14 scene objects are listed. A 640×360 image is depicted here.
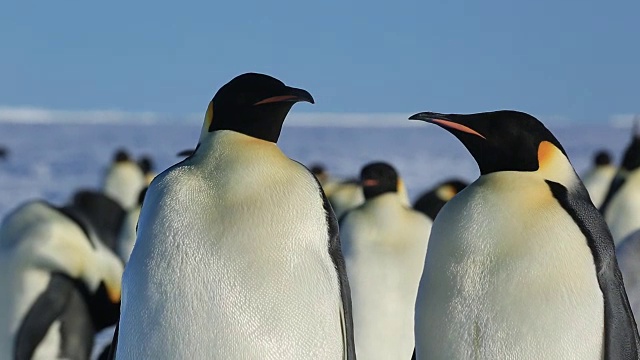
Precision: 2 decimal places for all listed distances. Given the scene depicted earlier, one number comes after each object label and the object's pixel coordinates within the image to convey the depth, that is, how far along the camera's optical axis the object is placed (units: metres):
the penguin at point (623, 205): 16.17
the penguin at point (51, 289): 10.16
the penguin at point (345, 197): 18.10
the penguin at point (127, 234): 16.97
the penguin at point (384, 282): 11.01
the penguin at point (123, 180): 28.23
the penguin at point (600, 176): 23.06
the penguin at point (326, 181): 19.46
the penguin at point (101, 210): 18.89
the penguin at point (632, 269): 10.24
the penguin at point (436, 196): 15.54
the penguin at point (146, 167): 28.57
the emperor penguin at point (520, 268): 5.77
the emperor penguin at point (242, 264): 5.81
